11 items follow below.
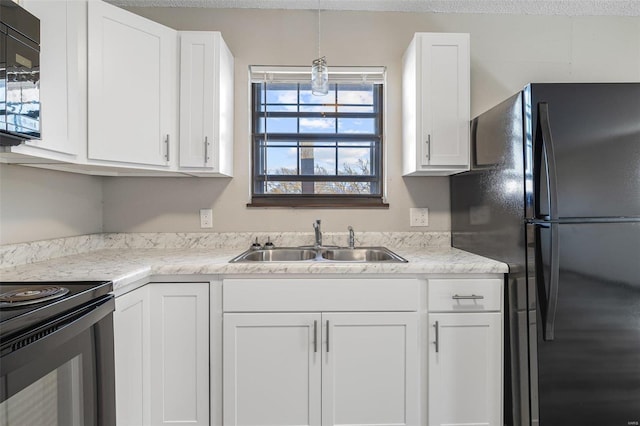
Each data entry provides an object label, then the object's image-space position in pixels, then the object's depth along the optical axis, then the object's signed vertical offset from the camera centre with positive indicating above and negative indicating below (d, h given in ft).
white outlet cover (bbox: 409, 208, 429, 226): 7.38 -0.08
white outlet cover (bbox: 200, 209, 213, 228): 7.29 -0.09
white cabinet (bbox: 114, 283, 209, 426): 5.12 -2.17
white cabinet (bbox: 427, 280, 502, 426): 5.20 -2.31
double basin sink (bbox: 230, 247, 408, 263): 6.87 -0.83
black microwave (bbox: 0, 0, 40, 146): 3.38 +1.50
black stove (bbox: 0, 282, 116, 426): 2.62 -1.25
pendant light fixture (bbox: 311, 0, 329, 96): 5.92 +2.47
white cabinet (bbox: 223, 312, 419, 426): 5.13 -2.34
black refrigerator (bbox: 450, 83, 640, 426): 4.52 -0.52
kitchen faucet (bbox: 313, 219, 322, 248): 6.91 -0.41
